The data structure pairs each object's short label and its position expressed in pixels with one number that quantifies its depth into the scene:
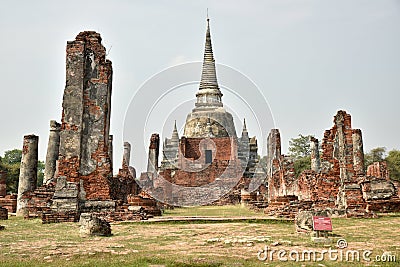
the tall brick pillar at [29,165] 15.59
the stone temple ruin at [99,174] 11.78
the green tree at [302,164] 46.44
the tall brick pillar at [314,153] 24.12
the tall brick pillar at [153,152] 30.08
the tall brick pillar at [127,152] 32.97
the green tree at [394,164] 38.72
